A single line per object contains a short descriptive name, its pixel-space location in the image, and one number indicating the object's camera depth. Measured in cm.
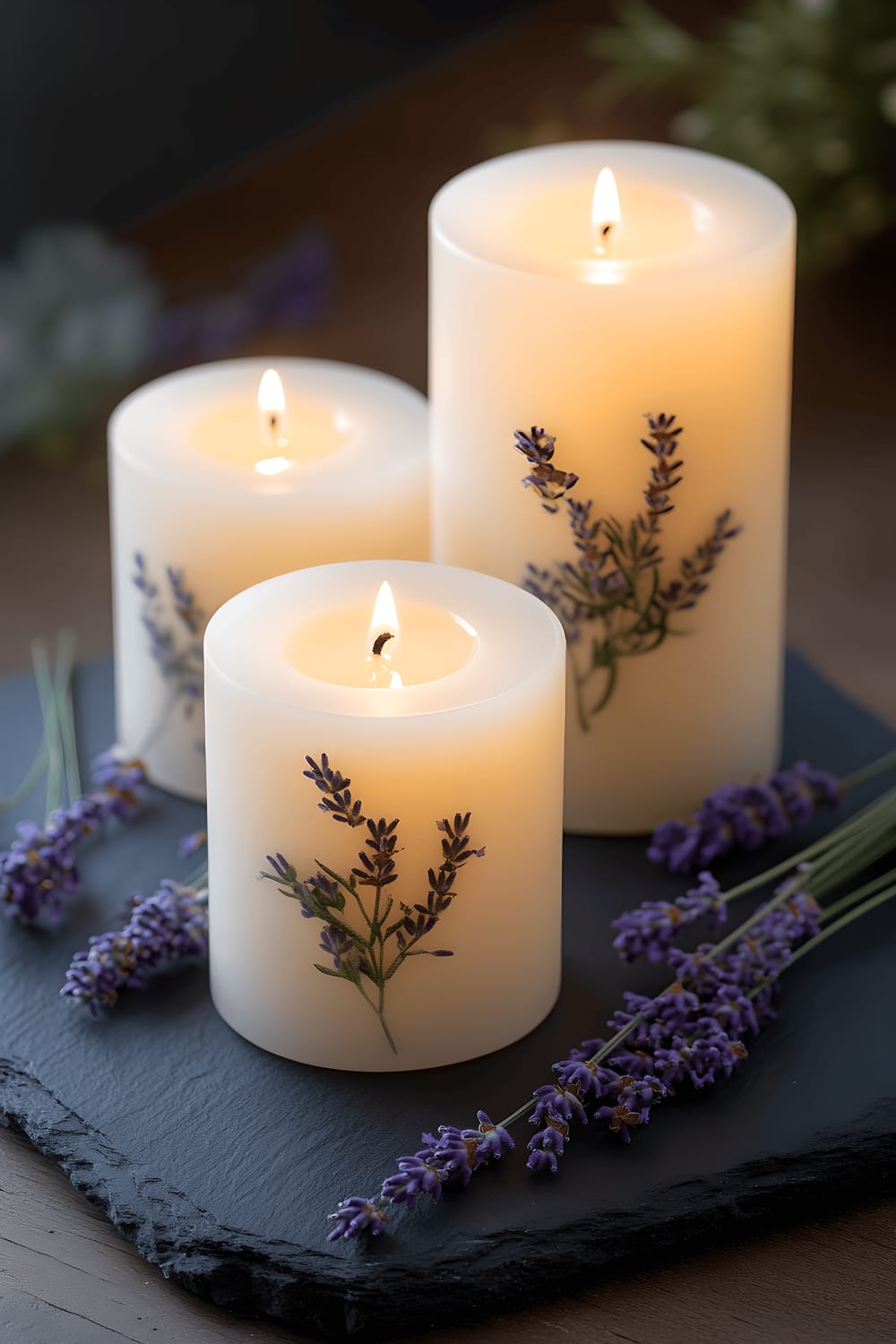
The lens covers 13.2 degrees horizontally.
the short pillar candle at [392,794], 76
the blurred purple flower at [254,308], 109
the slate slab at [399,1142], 74
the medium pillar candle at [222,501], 86
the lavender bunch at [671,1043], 75
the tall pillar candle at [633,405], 83
